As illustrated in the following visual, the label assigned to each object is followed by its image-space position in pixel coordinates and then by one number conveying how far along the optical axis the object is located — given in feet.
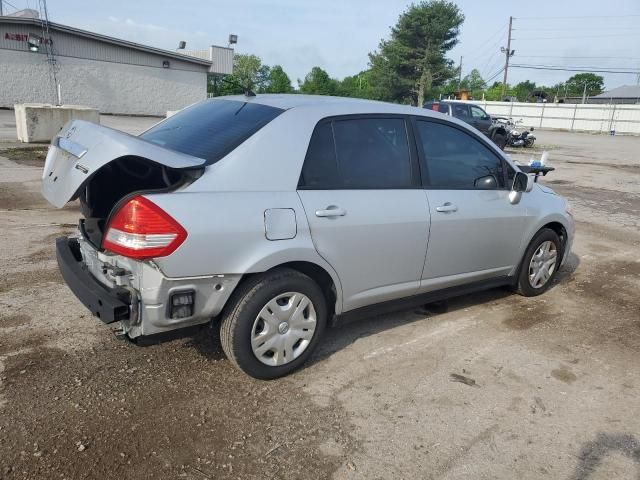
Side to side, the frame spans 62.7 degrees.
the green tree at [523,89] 302.31
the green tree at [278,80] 198.82
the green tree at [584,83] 326.16
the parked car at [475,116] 68.90
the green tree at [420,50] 156.76
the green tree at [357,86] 186.19
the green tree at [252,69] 244.22
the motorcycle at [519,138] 80.48
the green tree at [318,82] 207.00
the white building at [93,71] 92.84
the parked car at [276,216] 9.23
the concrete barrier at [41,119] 46.75
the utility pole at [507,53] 192.28
